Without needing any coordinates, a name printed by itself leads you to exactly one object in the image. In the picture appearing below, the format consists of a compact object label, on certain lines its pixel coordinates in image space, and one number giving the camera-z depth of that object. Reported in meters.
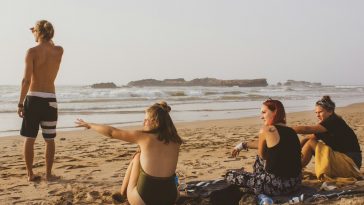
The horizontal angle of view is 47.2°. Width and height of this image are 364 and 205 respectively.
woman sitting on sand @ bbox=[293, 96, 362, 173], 4.87
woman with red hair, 4.00
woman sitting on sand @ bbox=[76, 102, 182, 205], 3.41
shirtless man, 5.07
